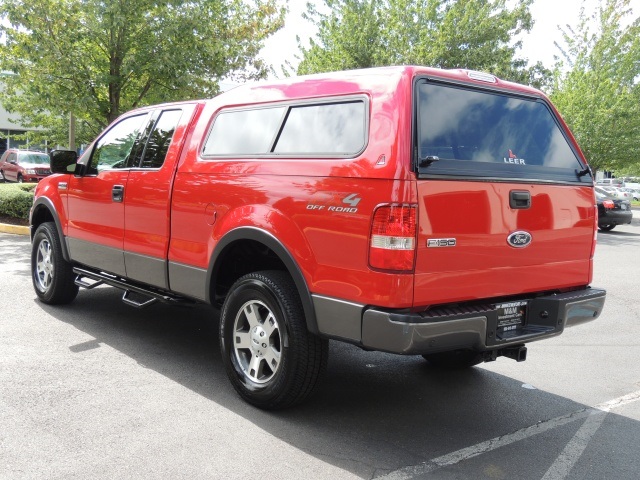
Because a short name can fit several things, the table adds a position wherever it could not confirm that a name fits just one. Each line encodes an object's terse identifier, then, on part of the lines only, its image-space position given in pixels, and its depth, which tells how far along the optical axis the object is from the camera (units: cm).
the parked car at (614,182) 4969
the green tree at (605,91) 2684
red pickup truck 346
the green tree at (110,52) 1218
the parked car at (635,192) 4824
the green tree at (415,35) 1952
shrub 1338
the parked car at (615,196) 1990
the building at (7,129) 3872
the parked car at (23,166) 2712
